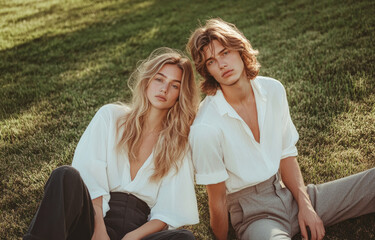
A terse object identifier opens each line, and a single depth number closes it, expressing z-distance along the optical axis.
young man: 2.76
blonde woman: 2.68
